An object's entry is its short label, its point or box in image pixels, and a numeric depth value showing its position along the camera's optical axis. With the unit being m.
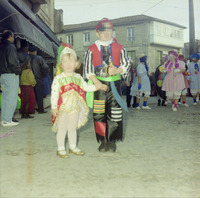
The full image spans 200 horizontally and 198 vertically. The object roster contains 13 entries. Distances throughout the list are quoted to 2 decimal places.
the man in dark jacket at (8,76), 6.45
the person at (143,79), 9.93
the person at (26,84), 7.95
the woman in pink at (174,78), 9.43
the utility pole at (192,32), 19.80
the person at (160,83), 11.16
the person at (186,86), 10.22
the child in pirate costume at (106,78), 4.06
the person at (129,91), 10.92
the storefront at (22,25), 6.52
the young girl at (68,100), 3.81
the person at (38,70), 8.72
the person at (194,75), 11.20
